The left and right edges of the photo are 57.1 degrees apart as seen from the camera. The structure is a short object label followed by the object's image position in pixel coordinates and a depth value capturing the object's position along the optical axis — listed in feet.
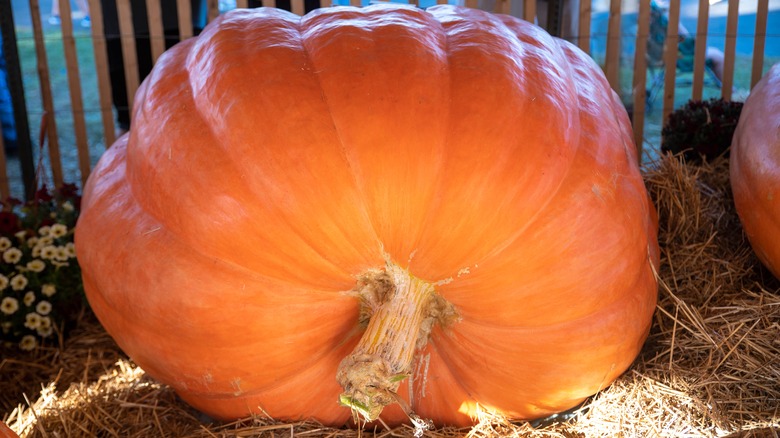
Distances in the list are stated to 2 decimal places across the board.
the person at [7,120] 16.26
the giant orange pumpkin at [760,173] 5.46
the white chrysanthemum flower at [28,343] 7.13
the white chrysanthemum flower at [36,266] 7.46
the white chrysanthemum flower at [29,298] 7.23
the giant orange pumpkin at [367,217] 4.13
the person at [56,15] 18.90
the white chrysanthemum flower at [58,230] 7.73
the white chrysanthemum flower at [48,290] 7.35
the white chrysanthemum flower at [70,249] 7.61
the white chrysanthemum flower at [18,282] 7.27
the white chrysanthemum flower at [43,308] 7.25
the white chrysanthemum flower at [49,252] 7.52
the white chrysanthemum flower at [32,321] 7.14
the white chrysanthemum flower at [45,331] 7.24
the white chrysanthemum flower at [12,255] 7.51
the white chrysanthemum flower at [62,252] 7.56
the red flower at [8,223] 7.83
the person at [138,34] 10.87
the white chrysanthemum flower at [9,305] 7.14
